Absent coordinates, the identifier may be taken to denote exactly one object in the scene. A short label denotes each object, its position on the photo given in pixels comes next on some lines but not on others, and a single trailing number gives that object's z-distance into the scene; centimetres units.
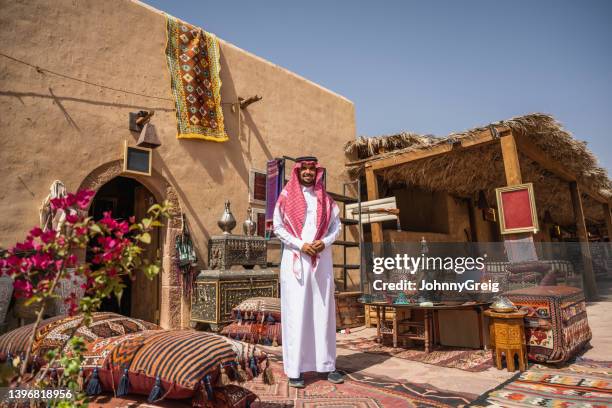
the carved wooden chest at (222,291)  507
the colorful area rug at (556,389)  241
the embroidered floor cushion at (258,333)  457
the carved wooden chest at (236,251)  559
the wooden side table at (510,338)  324
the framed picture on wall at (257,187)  666
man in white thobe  303
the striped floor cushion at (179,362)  203
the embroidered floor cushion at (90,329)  258
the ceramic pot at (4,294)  380
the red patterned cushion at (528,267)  483
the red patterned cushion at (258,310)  467
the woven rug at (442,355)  349
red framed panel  523
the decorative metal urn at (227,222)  576
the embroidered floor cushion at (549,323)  329
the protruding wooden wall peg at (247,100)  648
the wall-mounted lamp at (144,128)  507
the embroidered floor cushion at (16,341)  260
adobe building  440
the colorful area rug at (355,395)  241
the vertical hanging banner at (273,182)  636
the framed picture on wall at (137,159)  515
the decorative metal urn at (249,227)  608
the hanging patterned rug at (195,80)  586
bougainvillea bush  134
